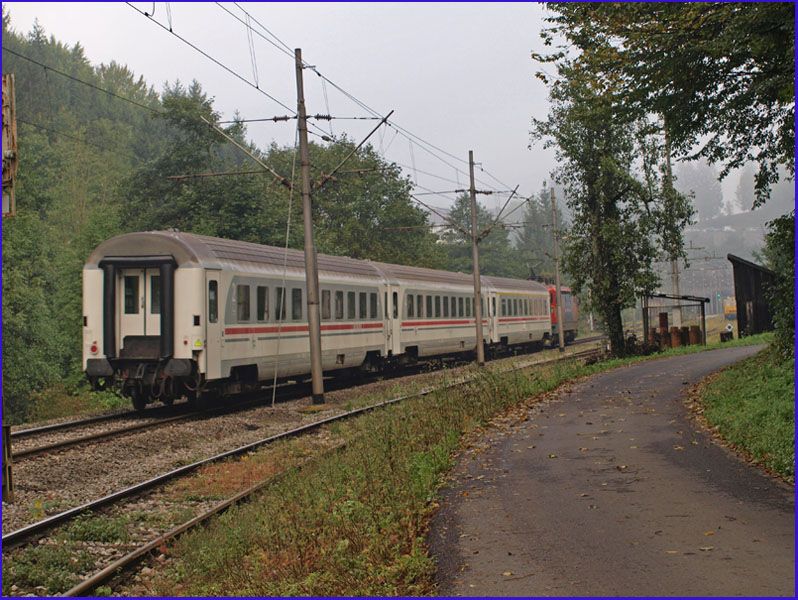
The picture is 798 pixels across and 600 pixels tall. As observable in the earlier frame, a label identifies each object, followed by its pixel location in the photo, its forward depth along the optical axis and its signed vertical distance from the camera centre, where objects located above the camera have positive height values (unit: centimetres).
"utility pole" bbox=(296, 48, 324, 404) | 2133 +228
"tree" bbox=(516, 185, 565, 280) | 15460 +2300
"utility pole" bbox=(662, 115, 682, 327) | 3253 +342
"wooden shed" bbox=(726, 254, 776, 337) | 3662 +223
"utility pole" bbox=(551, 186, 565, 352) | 4503 +322
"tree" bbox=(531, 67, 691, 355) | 3247 +520
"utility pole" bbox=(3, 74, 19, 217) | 970 +239
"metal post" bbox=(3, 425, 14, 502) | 1087 -126
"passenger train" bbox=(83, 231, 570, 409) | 1906 +114
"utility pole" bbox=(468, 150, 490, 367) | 3375 +234
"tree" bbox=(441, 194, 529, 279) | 11094 +1389
